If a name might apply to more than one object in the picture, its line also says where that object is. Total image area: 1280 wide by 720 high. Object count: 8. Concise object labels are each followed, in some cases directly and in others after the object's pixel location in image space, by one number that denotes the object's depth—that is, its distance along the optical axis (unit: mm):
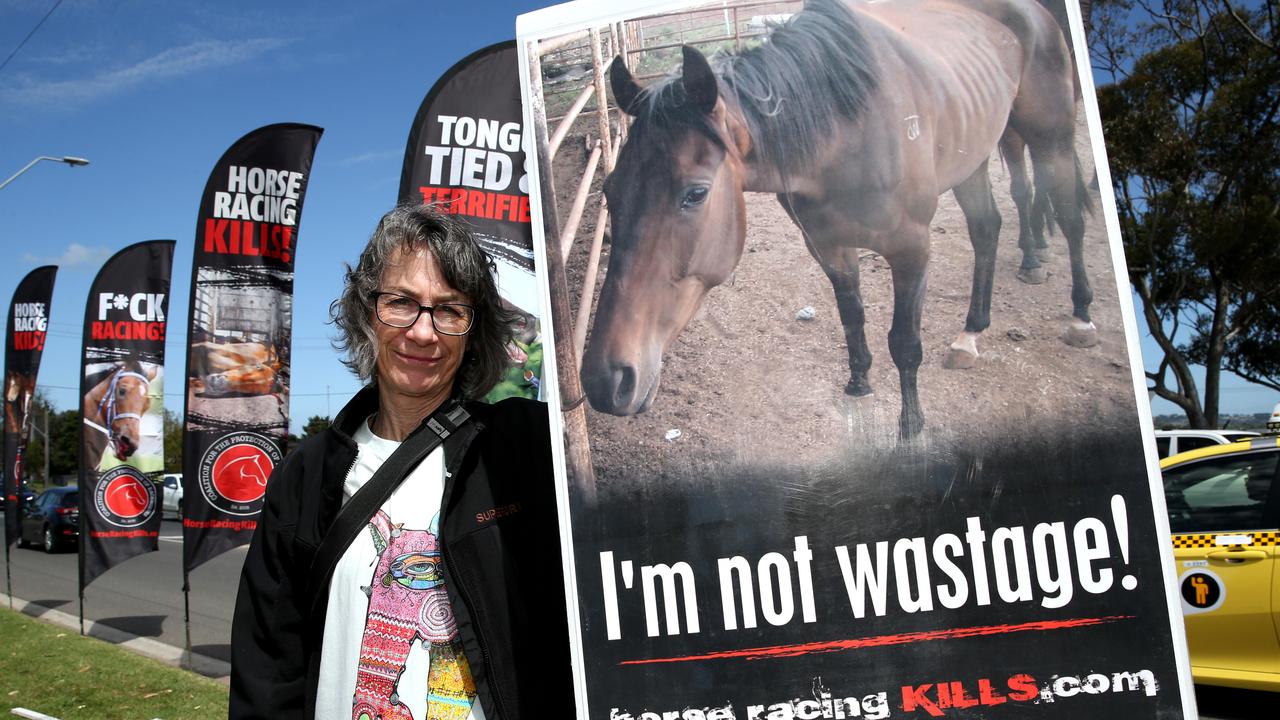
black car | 17453
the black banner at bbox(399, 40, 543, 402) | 4480
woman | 1598
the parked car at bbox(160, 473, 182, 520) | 25047
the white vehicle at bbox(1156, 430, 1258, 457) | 10695
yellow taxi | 4590
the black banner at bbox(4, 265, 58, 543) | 12141
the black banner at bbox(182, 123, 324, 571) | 6734
